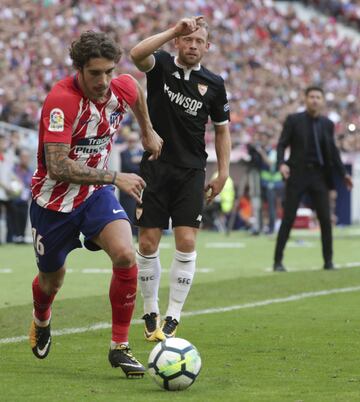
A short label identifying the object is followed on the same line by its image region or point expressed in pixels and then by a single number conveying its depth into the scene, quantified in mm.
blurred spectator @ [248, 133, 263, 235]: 26694
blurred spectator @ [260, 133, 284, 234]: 27025
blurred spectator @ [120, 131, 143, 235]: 23348
